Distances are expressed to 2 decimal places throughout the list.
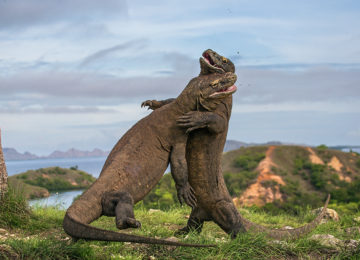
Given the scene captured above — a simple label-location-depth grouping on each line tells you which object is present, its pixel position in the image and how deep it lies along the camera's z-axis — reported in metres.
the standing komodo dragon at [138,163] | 5.59
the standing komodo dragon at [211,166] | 6.79
